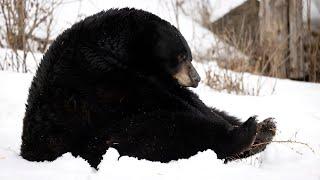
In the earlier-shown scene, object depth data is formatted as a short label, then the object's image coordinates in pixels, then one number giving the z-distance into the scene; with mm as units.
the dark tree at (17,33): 13742
